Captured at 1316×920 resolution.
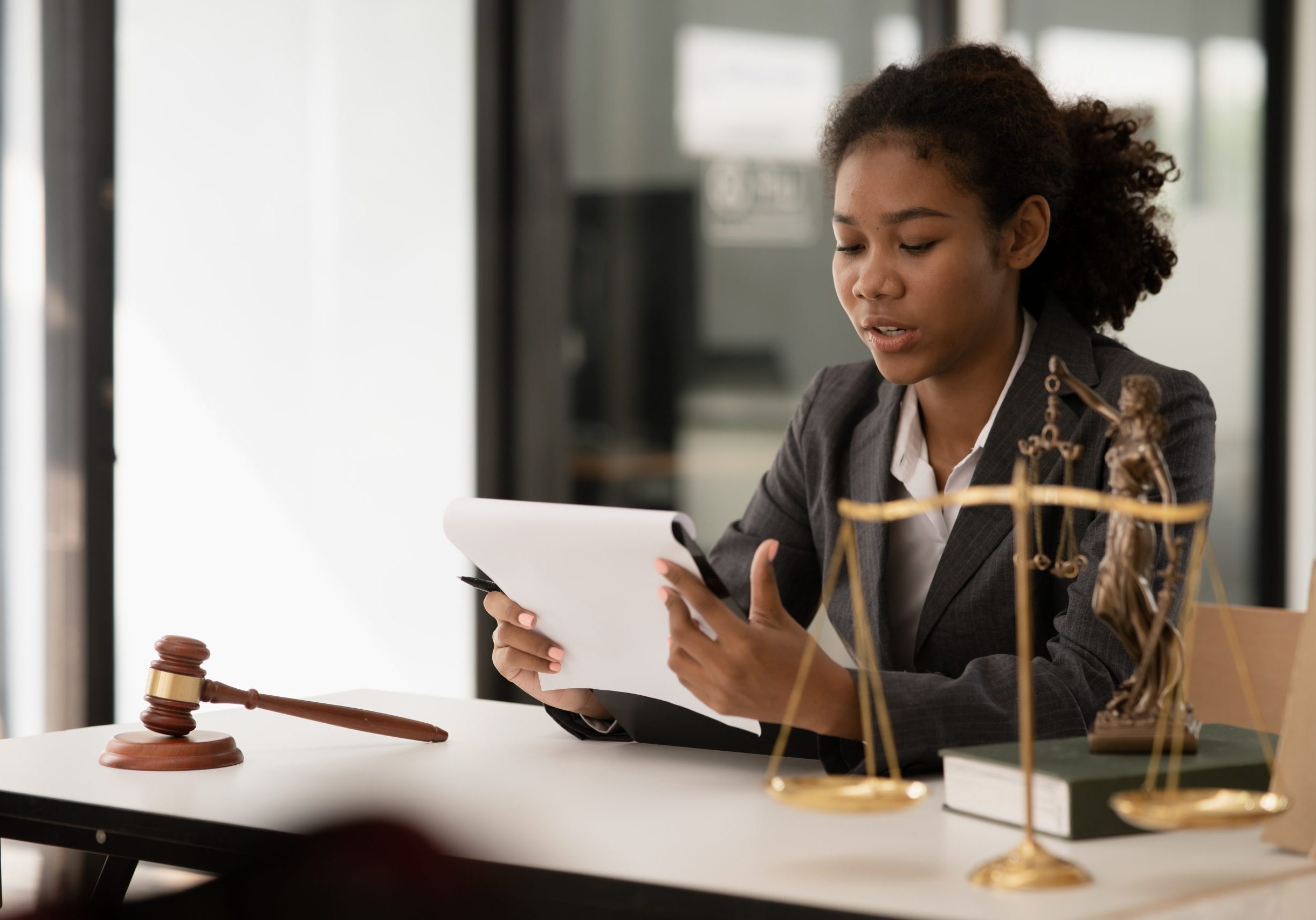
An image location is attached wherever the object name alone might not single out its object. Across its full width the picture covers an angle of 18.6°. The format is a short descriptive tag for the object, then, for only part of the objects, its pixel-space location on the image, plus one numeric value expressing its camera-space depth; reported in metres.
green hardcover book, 2.94
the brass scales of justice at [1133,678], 2.82
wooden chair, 3.39
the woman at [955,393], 3.20
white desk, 2.85
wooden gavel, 3.20
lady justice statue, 2.99
